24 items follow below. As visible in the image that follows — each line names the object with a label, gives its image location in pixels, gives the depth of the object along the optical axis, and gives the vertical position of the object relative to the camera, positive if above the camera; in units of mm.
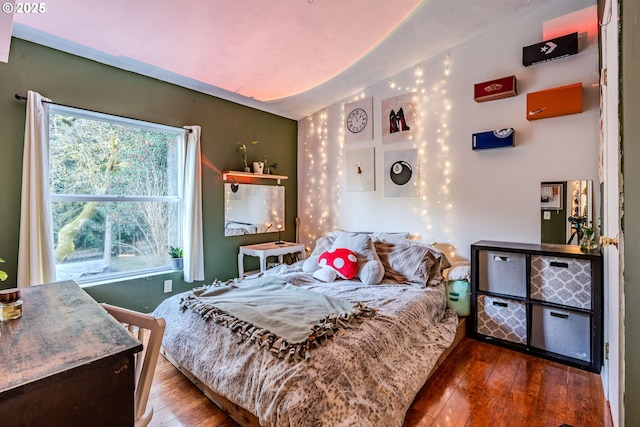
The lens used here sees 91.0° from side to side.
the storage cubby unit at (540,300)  2207 -690
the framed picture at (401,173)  3396 +425
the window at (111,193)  2613 +190
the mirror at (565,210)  2484 +2
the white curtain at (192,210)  3199 +32
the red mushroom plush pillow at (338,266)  2747 -482
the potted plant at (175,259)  3201 -465
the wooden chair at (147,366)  1122 -550
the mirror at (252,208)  3652 +56
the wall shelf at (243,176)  3555 +441
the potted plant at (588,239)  2332 -223
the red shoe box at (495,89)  2738 +1088
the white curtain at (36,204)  2299 +77
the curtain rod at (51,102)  2316 +874
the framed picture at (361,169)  3727 +516
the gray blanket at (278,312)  1564 -601
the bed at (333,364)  1354 -790
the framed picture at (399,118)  3404 +1041
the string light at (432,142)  3197 +736
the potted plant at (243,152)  3740 +732
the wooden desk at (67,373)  704 -378
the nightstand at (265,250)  3487 -438
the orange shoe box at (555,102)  2461 +878
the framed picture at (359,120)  3738 +1115
